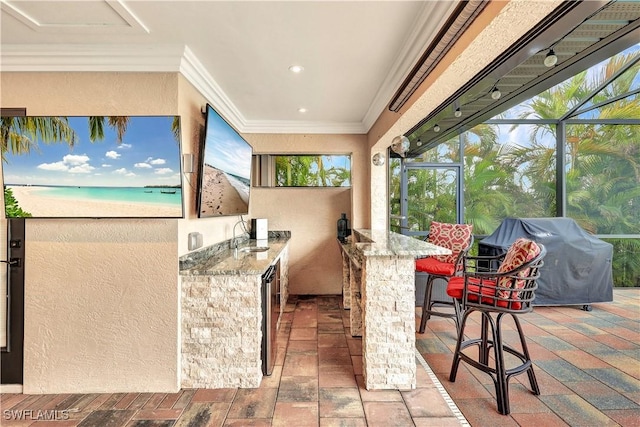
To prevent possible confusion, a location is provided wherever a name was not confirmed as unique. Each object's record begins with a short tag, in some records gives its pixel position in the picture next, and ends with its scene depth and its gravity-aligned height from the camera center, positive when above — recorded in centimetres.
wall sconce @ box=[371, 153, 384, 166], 353 +71
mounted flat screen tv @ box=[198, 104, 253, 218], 232 +45
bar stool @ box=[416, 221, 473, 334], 282 -47
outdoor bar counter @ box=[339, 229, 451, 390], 206 -76
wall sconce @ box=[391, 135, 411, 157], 296 +75
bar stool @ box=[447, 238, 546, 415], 181 -55
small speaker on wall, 211 +40
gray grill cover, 361 -67
